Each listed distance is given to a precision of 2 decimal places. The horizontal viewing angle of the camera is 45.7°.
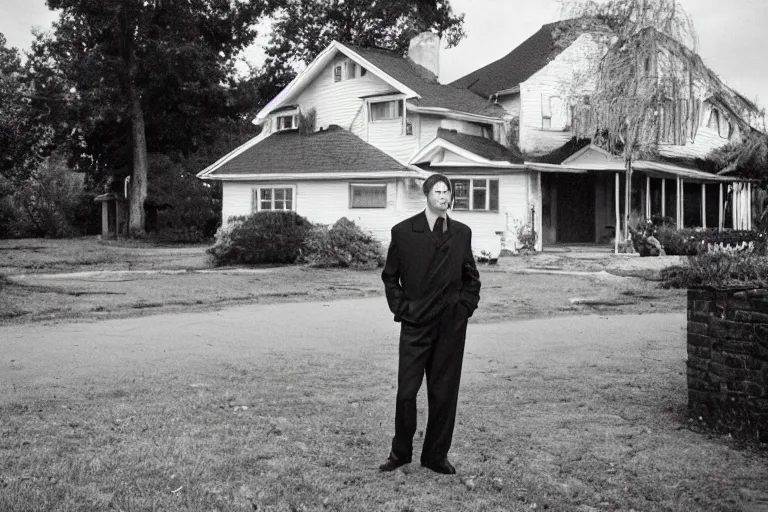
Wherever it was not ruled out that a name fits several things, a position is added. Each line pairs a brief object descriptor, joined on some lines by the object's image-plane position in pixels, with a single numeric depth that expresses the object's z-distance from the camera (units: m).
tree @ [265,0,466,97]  51.28
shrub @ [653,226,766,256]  27.53
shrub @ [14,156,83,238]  44.78
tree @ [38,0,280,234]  41.91
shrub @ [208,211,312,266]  26.92
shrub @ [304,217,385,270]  25.50
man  5.91
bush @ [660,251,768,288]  17.55
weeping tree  29.33
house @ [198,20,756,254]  31.47
